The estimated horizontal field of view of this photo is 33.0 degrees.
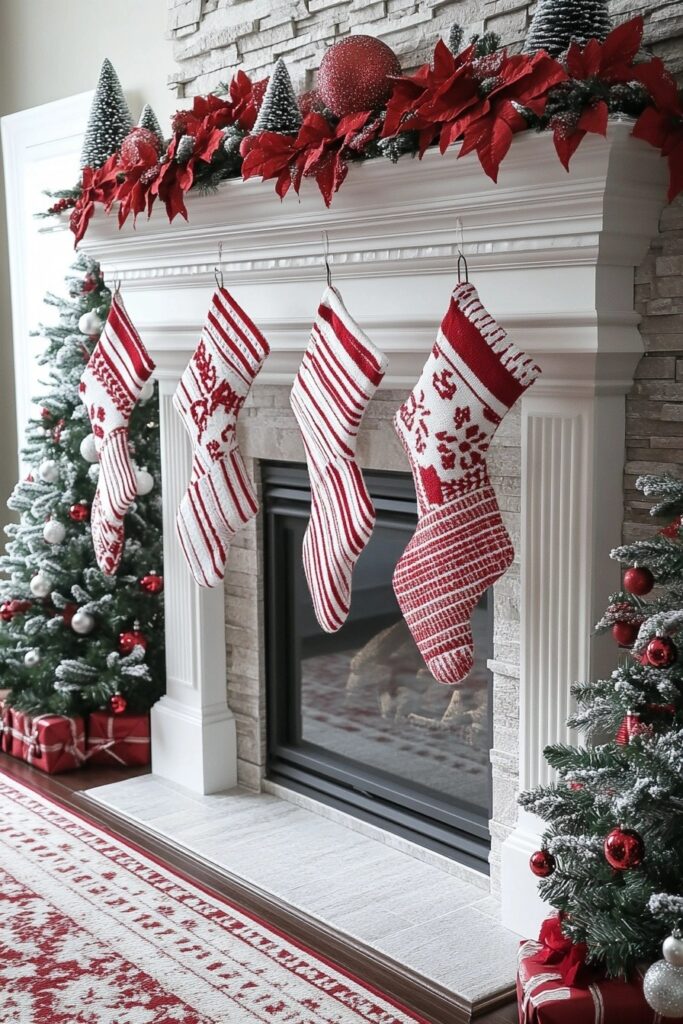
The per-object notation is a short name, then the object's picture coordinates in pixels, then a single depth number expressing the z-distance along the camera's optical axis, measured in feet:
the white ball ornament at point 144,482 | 11.12
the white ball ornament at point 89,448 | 11.21
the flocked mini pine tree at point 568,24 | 6.76
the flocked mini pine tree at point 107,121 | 10.11
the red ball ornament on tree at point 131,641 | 11.29
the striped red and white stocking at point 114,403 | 9.97
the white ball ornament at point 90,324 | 11.24
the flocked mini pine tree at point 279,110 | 8.14
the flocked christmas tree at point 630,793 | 5.86
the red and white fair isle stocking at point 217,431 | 8.75
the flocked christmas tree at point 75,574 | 11.39
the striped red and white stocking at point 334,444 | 7.85
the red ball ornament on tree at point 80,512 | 11.37
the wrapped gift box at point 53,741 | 11.20
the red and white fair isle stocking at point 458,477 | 7.07
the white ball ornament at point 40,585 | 11.37
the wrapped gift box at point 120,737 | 11.42
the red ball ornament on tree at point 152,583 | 11.34
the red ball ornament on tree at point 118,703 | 11.22
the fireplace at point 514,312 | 6.89
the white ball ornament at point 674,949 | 5.61
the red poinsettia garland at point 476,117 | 6.46
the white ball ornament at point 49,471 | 11.49
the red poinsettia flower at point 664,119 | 6.46
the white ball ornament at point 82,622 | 11.32
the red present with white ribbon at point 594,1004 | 6.09
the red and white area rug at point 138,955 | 7.14
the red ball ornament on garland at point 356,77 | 7.52
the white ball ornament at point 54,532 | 11.35
